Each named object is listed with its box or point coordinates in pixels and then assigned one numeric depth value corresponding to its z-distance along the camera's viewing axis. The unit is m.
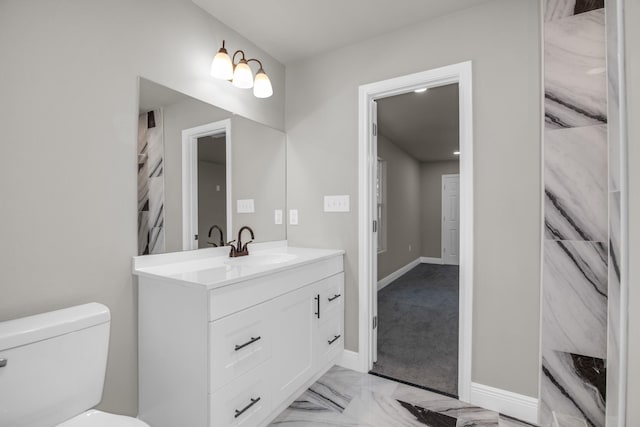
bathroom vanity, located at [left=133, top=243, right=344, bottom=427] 1.27
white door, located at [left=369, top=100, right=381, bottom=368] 2.24
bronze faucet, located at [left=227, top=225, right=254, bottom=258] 2.03
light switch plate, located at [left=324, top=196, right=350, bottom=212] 2.26
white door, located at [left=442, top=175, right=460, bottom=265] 6.69
